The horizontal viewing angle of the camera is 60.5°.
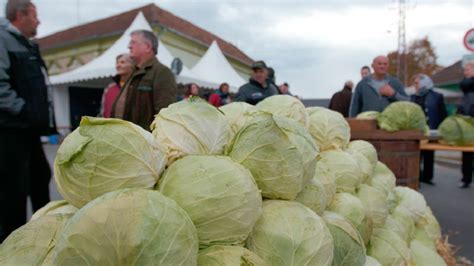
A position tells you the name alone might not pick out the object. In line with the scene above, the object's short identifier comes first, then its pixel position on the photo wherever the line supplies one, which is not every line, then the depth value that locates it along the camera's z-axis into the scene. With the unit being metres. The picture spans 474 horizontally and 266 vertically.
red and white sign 8.10
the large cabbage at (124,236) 1.02
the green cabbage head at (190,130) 1.48
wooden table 4.74
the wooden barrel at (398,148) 3.87
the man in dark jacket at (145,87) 3.82
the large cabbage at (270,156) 1.51
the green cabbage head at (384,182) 2.76
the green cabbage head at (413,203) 3.17
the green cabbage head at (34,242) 1.22
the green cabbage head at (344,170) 2.33
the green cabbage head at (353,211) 2.06
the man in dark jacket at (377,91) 5.45
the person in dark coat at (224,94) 9.90
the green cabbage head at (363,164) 2.61
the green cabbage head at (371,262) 2.00
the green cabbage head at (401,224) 2.60
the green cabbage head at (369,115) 4.59
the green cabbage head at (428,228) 3.11
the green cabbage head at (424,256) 2.55
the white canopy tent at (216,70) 14.23
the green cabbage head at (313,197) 1.71
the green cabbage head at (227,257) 1.21
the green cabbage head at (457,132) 5.25
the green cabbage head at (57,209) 1.42
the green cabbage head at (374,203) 2.39
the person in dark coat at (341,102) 8.73
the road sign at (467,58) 6.54
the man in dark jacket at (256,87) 5.54
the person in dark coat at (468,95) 6.48
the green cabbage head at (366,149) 2.95
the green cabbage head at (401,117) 4.42
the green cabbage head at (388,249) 2.22
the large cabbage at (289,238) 1.38
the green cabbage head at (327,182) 2.03
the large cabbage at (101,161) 1.23
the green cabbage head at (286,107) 2.24
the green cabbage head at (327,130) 2.58
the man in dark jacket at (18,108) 3.12
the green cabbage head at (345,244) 1.65
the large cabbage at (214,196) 1.24
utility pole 34.66
